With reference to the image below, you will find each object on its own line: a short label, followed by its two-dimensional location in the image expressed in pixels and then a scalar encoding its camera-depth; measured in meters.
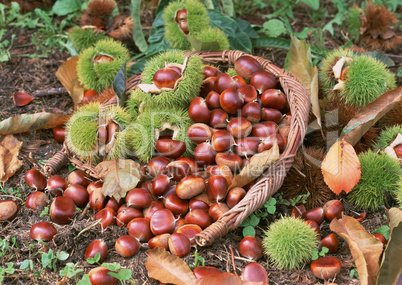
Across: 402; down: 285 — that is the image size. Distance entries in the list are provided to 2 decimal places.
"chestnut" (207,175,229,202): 1.01
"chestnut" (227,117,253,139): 1.07
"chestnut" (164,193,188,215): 1.03
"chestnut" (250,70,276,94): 1.11
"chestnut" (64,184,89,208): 1.06
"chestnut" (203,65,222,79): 1.15
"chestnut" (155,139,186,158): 1.07
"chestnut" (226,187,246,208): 1.02
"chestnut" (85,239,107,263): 0.98
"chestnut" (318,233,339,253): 0.99
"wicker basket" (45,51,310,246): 0.98
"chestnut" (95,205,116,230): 1.02
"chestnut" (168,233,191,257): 0.97
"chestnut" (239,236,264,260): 0.98
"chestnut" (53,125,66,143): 1.19
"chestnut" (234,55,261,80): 1.13
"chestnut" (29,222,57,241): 1.00
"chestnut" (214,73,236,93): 1.10
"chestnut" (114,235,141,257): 0.98
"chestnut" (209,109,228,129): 1.08
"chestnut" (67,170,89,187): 1.10
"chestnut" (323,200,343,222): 1.03
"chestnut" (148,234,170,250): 0.98
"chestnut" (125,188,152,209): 1.04
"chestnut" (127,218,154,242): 1.00
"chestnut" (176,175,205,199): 1.02
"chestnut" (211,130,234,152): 1.05
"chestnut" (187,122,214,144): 1.07
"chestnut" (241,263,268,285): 0.94
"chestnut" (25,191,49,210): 1.06
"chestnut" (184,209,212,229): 1.01
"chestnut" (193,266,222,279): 0.94
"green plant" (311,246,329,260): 0.97
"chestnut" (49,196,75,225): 1.02
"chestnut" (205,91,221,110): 1.10
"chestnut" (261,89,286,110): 1.09
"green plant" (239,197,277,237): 1.02
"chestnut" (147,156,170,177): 1.07
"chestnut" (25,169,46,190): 1.09
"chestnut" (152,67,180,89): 1.07
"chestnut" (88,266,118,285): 0.94
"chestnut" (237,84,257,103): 1.10
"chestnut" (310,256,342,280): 0.96
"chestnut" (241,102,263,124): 1.08
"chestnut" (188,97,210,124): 1.08
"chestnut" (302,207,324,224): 1.03
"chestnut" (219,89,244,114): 1.08
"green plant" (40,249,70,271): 0.96
